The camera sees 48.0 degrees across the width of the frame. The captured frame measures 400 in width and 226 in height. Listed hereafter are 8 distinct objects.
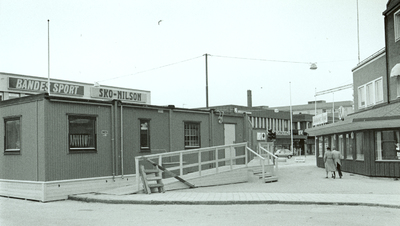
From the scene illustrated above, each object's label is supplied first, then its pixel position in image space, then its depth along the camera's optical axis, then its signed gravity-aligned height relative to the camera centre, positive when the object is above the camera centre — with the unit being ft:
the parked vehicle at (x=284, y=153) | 203.47 -10.71
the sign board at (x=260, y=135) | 241.82 -2.82
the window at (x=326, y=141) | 102.42 -2.69
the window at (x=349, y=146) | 83.51 -3.18
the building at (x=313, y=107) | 379.14 +20.32
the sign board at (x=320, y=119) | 143.42 +3.42
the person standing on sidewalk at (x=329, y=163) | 75.15 -5.69
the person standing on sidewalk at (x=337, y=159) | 76.33 -5.07
